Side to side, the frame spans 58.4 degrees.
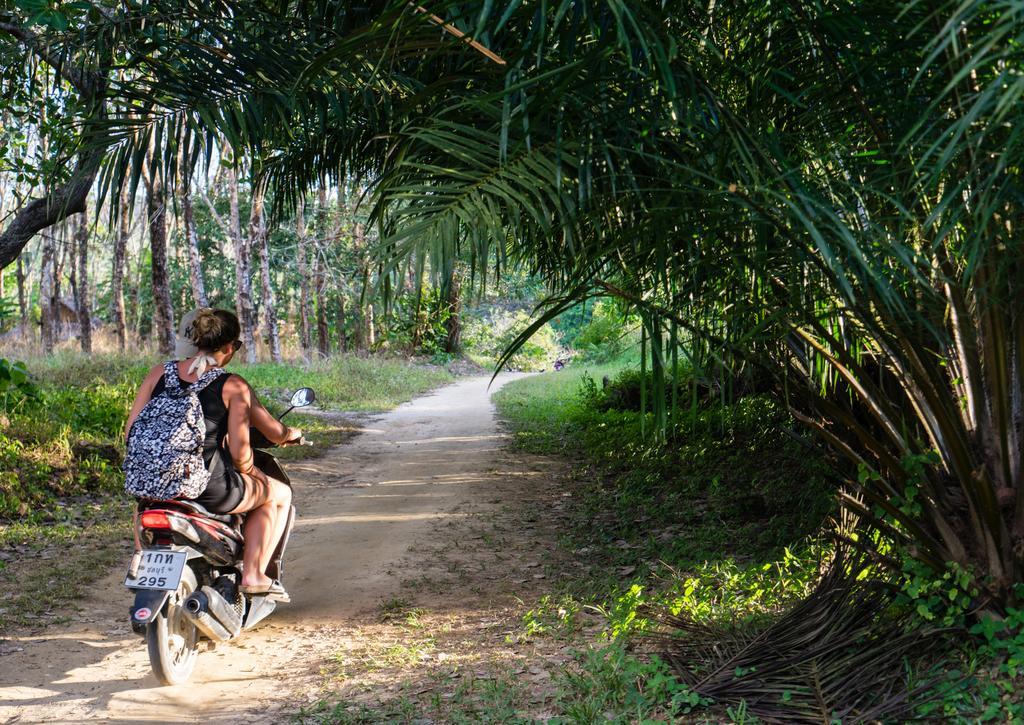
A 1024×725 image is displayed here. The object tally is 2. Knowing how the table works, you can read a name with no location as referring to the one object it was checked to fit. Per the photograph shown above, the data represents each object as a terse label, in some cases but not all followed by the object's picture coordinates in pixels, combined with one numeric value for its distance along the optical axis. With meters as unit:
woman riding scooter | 4.36
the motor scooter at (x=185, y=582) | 3.99
